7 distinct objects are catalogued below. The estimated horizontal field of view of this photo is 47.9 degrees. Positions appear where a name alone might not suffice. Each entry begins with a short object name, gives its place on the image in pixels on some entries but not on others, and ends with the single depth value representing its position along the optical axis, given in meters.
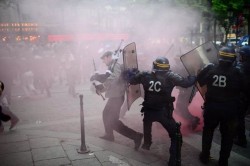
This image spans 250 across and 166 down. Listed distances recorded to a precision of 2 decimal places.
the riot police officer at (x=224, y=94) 4.39
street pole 5.06
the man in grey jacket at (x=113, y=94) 5.39
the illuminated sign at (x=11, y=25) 7.70
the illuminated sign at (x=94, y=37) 11.16
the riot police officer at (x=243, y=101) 5.48
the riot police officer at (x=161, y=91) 4.55
